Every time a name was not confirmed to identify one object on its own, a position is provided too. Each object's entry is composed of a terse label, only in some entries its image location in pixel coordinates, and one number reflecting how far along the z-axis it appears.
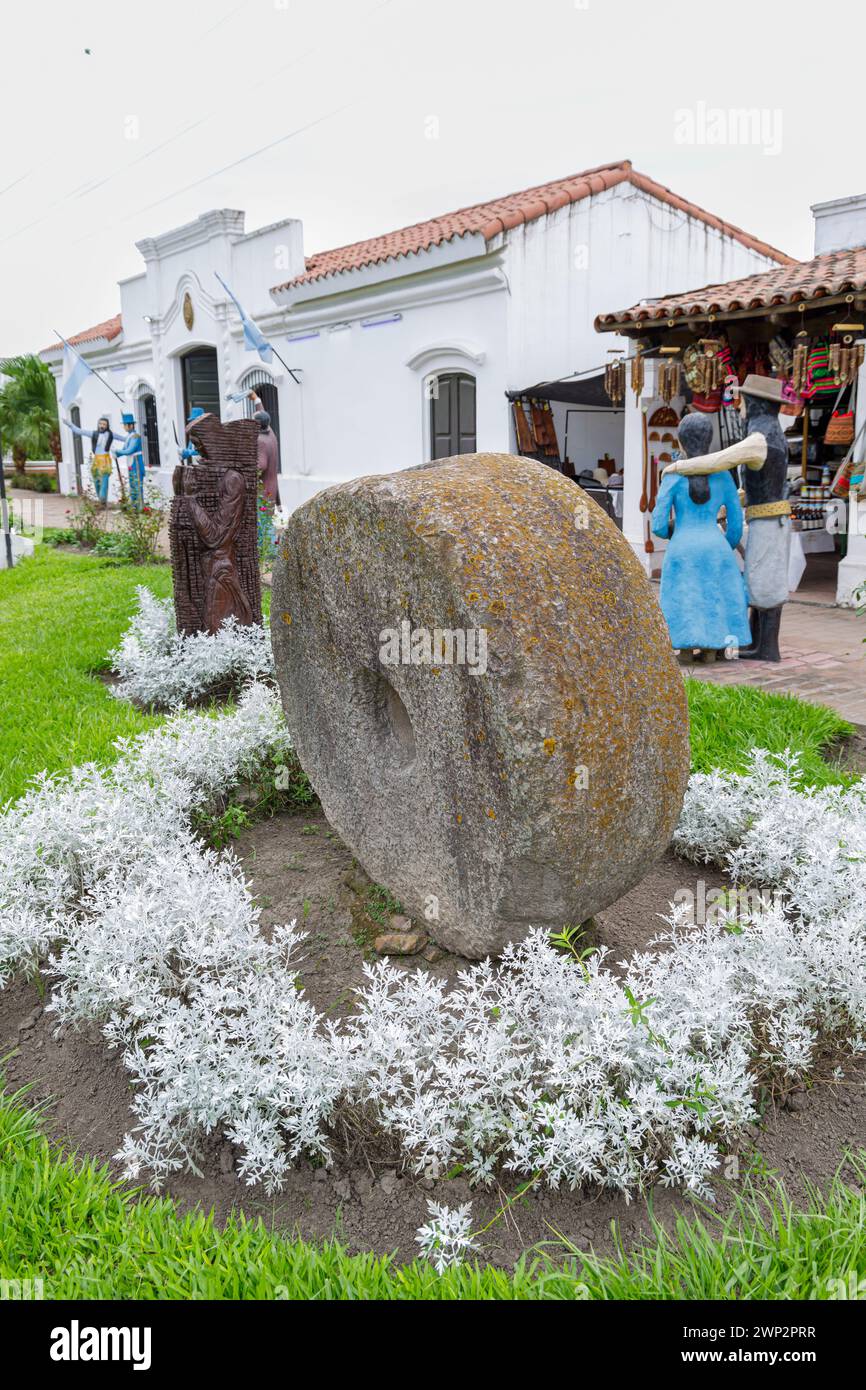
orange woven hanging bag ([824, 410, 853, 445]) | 9.55
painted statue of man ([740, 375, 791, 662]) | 6.50
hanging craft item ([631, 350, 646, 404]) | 10.20
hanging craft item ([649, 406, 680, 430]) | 10.56
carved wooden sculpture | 6.52
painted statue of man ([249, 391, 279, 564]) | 10.15
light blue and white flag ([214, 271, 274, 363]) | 14.70
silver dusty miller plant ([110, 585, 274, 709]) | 5.98
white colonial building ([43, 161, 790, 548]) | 11.61
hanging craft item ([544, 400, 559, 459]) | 12.12
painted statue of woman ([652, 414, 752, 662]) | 6.59
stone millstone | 2.40
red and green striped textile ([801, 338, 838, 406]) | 9.59
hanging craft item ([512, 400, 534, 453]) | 11.71
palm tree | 26.59
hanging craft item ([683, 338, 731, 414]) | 9.62
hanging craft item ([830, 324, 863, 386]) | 8.58
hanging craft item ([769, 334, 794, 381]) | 9.77
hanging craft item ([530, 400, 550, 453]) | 11.93
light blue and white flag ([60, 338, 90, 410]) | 16.10
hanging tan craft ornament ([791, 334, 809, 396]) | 8.74
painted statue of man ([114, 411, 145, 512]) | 17.92
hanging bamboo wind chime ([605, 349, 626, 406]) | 10.36
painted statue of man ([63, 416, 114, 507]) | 18.31
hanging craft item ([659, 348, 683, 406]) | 9.94
